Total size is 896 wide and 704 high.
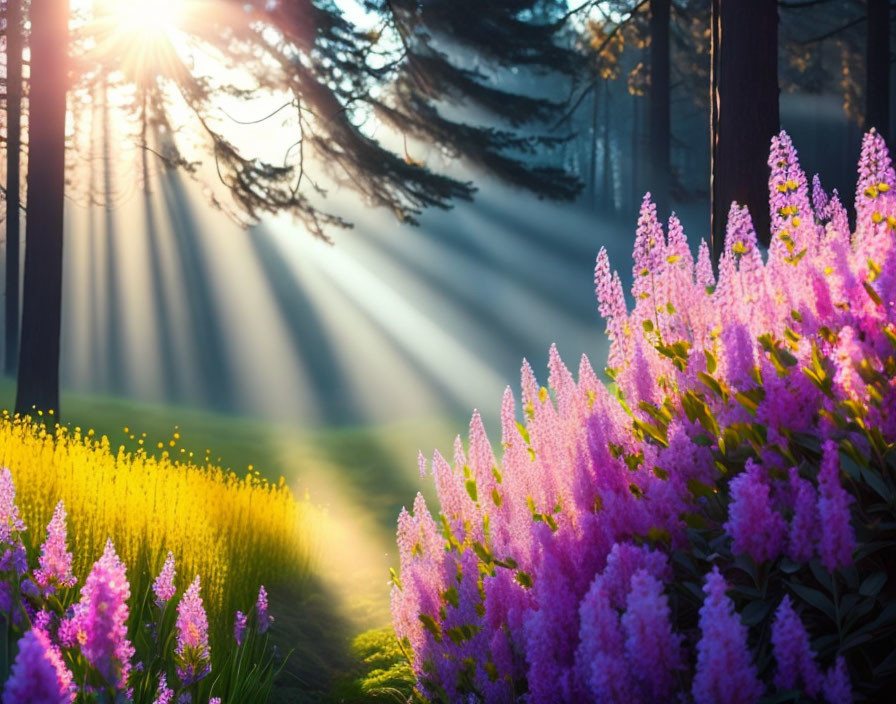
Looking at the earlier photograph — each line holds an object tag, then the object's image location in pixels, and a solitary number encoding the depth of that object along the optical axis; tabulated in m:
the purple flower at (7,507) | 2.55
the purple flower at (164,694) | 2.45
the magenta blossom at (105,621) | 1.94
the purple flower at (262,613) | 3.59
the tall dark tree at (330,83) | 13.16
